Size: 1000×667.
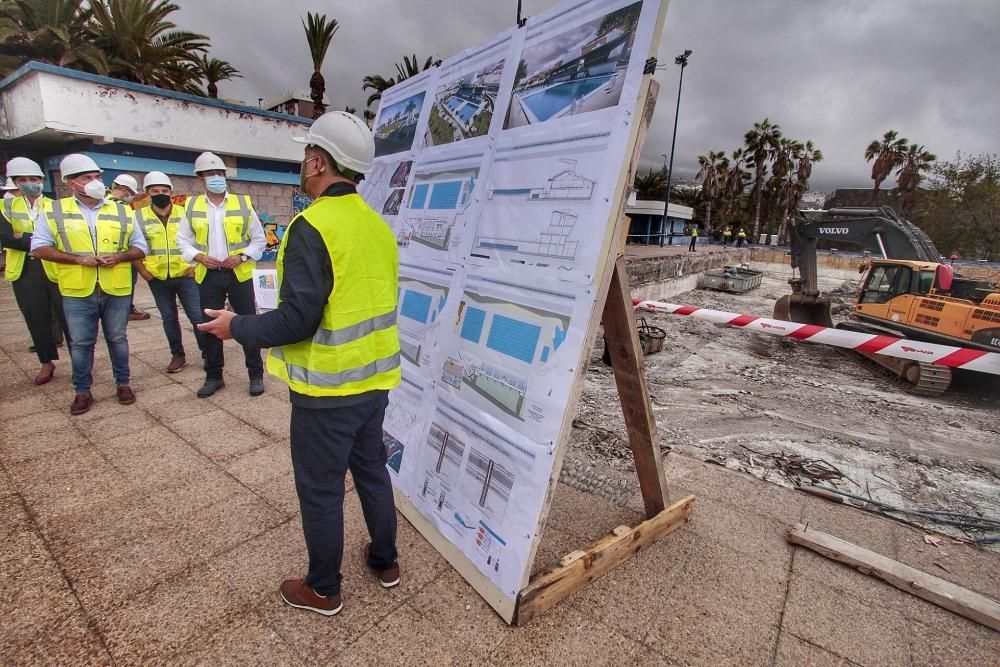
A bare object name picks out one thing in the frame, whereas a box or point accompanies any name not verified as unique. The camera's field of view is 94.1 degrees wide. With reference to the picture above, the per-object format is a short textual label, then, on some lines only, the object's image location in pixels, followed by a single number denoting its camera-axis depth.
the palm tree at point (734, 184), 47.72
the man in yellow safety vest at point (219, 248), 4.30
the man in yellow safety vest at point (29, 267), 4.60
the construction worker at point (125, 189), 6.14
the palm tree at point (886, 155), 41.50
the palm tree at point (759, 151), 43.84
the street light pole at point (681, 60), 25.61
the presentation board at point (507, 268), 1.82
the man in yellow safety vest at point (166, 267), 4.72
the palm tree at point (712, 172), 48.94
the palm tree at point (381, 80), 25.73
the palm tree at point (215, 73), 24.17
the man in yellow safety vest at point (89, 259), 3.82
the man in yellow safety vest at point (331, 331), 1.69
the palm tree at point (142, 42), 16.20
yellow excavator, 7.06
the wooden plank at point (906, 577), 2.24
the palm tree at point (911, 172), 39.53
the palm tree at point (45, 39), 14.25
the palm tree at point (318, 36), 21.11
